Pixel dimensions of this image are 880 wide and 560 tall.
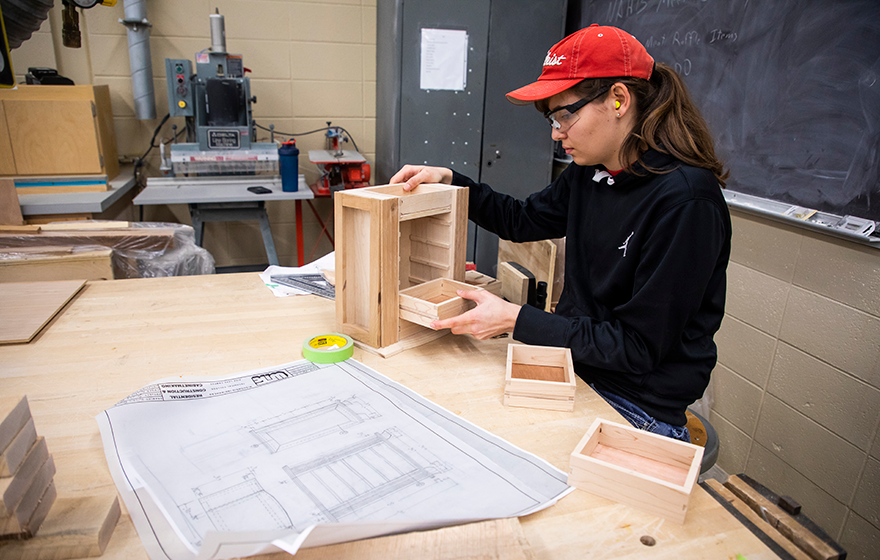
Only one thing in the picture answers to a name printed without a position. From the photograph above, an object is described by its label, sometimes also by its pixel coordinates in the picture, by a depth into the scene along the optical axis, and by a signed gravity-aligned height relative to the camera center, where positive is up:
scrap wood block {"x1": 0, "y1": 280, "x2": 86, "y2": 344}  1.16 -0.47
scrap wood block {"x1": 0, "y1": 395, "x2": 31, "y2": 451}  0.56 -0.33
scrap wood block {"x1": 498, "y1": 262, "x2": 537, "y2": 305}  1.41 -0.41
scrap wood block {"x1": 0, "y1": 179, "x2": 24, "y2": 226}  2.06 -0.39
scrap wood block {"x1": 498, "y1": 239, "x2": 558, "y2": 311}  1.60 -0.41
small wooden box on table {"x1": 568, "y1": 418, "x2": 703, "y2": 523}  0.69 -0.47
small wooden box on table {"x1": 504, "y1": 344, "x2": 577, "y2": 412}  0.94 -0.46
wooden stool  1.21 -0.72
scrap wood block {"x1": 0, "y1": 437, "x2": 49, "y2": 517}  0.55 -0.40
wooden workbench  0.67 -0.49
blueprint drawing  0.65 -0.48
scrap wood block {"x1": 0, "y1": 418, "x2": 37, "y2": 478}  0.56 -0.37
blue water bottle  2.71 -0.24
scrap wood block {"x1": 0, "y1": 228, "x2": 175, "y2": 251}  1.93 -0.48
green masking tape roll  1.09 -0.47
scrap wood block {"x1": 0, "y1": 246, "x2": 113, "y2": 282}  1.80 -0.54
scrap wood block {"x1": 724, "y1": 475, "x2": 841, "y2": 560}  0.66 -0.49
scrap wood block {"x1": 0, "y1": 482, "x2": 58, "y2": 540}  0.58 -0.46
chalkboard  1.41 +0.14
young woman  0.99 -0.19
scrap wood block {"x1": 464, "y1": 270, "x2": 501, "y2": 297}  1.37 -0.41
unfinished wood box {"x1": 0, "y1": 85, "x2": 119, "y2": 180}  2.38 -0.12
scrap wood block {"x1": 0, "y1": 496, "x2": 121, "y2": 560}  0.59 -0.47
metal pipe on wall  2.82 +0.27
